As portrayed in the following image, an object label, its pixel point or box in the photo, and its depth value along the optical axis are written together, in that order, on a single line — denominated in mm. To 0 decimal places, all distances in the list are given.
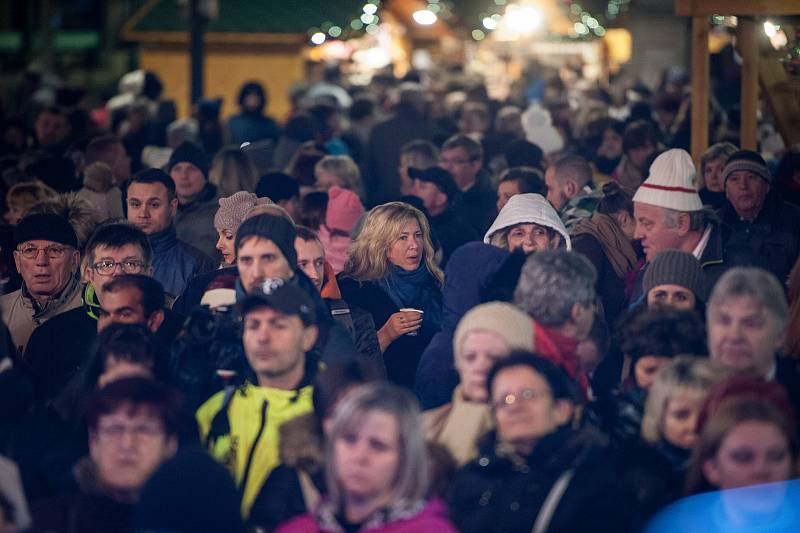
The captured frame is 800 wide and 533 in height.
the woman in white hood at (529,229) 17391
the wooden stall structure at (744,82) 23855
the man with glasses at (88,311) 16297
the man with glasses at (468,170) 24297
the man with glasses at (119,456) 11531
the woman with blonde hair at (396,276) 17844
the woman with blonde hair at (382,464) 10937
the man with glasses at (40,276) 17594
